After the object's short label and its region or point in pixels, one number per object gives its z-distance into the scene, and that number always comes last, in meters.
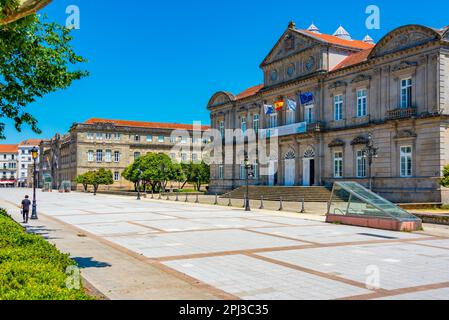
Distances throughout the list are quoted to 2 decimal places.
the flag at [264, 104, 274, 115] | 46.09
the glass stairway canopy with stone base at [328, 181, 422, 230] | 20.52
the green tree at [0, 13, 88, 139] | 14.12
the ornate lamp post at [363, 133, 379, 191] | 30.78
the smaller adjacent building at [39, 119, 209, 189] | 92.56
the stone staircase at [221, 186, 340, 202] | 39.81
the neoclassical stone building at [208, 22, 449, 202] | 32.59
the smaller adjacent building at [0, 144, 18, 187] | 170.24
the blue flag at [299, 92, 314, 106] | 43.34
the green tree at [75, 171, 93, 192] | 81.26
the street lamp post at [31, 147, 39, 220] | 25.26
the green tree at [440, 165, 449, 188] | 27.34
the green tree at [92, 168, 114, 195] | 79.63
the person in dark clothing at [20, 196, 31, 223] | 22.58
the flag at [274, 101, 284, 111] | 46.34
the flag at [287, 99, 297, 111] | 43.69
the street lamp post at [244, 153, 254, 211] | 32.94
